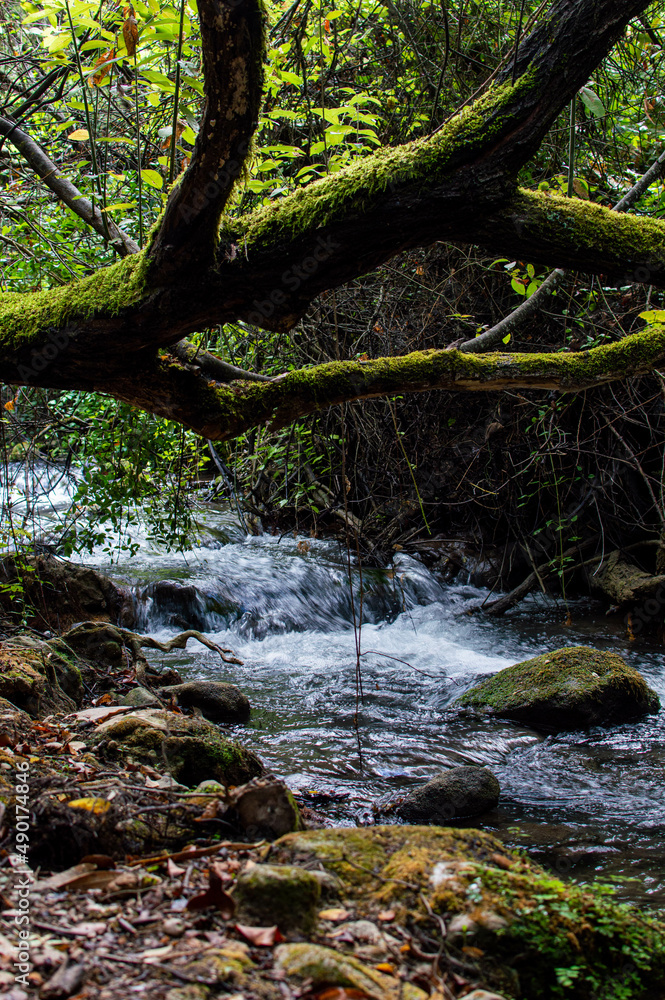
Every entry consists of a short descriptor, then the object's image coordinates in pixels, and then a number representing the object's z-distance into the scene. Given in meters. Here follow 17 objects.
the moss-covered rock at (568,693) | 5.00
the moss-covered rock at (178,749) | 3.28
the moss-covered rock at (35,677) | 3.68
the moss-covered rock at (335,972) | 1.66
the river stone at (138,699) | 4.15
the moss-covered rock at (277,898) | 1.88
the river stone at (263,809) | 2.50
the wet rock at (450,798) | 3.65
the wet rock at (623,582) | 7.03
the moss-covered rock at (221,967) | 1.61
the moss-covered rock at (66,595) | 5.93
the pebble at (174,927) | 1.81
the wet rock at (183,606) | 7.30
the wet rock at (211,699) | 4.75
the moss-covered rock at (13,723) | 3.13
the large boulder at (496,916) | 1.96
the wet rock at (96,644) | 5.23
